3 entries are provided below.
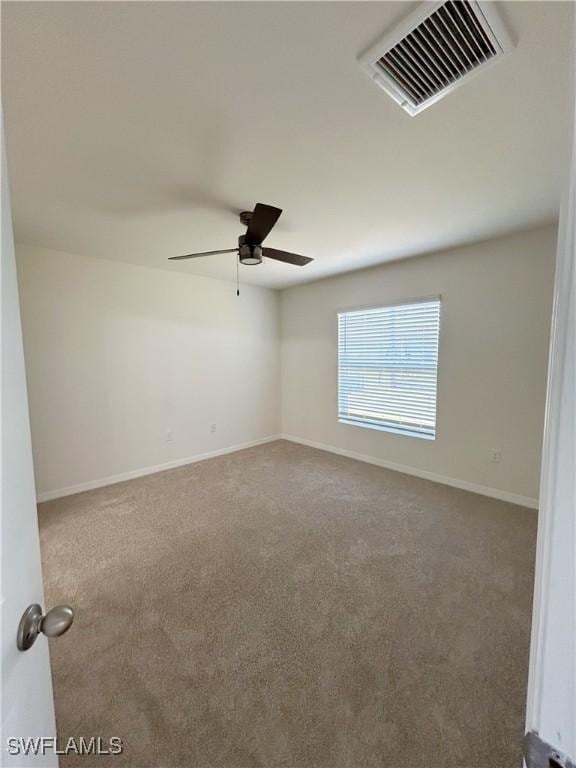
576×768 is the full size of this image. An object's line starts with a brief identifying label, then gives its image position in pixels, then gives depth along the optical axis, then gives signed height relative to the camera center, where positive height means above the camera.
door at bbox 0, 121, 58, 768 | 0.50 -0.34
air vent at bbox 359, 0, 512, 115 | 0.98 +1.05
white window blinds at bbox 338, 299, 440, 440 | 3.42 -0.18
